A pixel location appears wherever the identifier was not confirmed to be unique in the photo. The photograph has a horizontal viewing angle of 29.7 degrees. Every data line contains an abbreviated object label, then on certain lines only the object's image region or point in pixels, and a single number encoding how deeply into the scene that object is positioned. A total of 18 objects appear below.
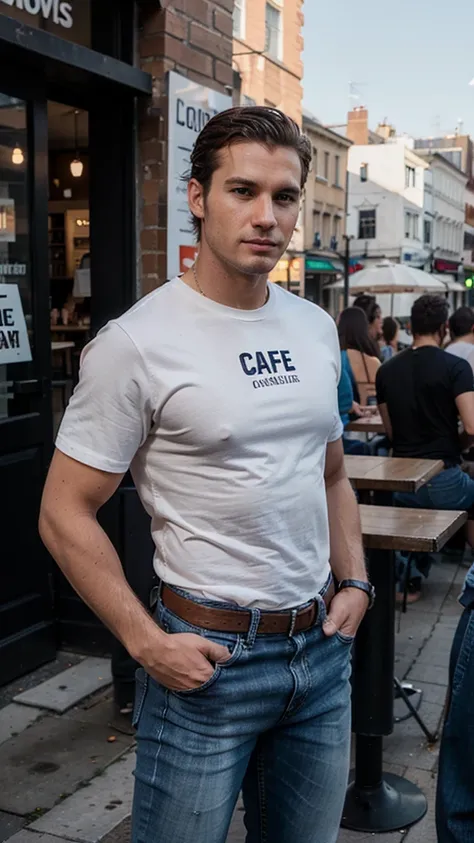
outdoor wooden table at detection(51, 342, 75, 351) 4.83
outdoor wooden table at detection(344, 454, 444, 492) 3.78
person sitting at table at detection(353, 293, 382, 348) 8.58
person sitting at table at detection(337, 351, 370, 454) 5.89
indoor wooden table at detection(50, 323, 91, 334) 5.26
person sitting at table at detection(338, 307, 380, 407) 7.16
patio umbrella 15.52
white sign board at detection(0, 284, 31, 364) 3.73
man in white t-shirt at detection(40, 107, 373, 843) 1.56
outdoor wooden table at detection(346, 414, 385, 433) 6.23
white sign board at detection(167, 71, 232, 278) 4.13
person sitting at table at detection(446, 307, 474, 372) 7.05
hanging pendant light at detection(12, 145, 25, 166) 3.80
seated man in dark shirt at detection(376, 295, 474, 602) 5.21
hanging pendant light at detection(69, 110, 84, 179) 6.13
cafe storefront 3.74
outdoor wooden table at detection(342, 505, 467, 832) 2.98
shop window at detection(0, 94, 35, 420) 3.75
